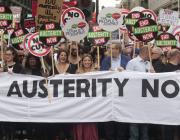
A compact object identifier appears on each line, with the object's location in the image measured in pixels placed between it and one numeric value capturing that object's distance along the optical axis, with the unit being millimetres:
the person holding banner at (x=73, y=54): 10719
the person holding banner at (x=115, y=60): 9789
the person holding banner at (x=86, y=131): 9070
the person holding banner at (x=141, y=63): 9445
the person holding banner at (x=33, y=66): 9531
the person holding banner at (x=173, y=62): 9495
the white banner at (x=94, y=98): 8961
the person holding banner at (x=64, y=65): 9764
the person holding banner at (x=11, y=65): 9445
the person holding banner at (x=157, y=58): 9731
